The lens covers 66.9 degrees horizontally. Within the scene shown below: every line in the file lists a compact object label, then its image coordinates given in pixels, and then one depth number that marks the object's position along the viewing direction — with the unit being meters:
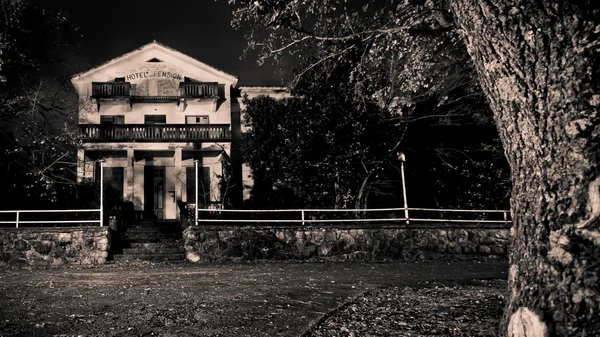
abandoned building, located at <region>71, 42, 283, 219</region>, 23.12
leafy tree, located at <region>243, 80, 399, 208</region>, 17.34
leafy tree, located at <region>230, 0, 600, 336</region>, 2.24
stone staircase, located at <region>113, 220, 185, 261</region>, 13.04
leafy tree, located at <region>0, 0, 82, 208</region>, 13.76
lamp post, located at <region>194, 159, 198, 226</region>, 13.29
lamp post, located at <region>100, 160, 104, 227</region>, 13.26
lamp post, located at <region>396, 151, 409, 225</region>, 14.18
